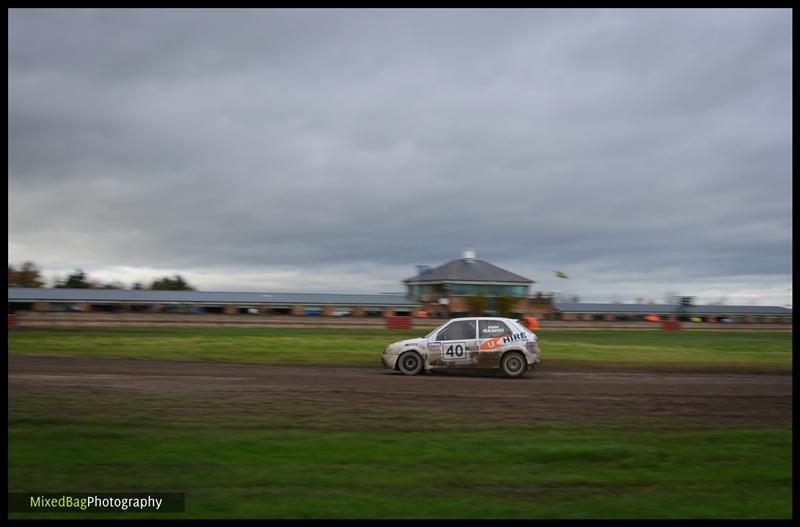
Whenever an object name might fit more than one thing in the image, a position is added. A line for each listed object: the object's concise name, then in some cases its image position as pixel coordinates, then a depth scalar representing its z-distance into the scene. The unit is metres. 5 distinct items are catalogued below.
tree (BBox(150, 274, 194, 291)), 109.78
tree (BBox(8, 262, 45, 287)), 96.62
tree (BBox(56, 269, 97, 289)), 93.69
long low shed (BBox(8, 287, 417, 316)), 71.19
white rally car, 18.67
